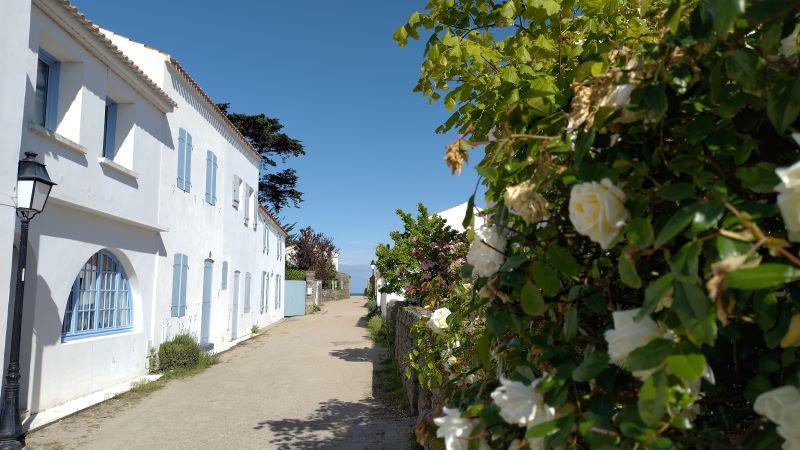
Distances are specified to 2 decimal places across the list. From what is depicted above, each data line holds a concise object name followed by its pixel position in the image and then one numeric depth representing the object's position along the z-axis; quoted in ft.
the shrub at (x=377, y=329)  60.01
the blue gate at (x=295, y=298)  98.19
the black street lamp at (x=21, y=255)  19.26
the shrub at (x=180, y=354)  36.27
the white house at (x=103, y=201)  23.35
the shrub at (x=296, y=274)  107.24
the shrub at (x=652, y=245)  2.69
